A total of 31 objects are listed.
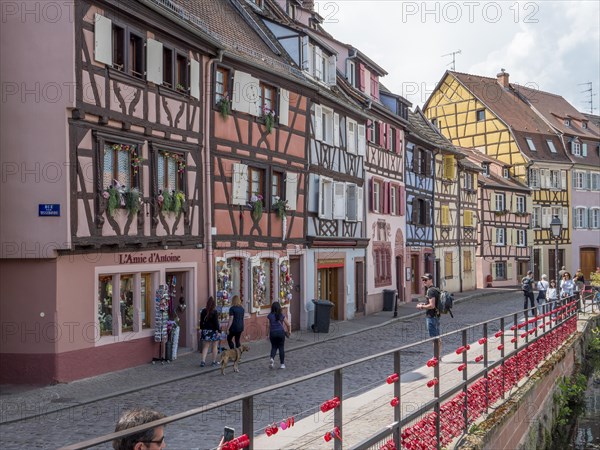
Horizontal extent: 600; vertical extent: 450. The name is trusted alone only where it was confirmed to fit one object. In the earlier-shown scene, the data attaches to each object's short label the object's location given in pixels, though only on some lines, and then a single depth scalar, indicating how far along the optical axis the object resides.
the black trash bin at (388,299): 29.48
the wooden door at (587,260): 54.59
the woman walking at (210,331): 15.32
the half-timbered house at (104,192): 13.12
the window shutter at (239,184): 18.81
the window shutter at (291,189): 21.56
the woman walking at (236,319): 15.67
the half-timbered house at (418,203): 34.38
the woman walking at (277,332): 14.68
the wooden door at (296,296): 22.84
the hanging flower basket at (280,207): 20.97
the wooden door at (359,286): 27.38
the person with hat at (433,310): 15.42
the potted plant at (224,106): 18.31
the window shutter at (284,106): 21.20
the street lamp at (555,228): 25.28
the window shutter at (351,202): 26.56
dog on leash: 13.99
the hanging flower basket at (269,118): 20.42
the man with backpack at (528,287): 25.88
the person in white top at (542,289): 26.05
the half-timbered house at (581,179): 53.66
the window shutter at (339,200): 24.70
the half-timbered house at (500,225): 46.72
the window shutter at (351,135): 26.42
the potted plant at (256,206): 19.78
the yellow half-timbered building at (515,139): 50.16
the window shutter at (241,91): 19.02
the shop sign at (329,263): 24.27
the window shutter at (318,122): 23.67
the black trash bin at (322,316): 21.94
